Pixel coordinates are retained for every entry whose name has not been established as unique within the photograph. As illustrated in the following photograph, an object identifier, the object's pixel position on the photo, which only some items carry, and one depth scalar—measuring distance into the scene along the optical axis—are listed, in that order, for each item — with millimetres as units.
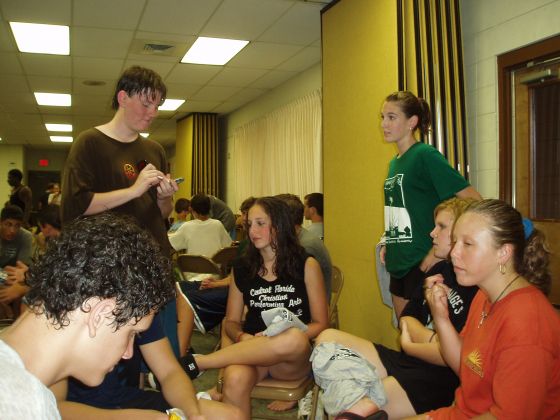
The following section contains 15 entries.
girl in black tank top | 2193
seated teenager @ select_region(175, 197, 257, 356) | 3664
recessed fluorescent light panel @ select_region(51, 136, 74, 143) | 12688
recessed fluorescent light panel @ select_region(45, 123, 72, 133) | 10805
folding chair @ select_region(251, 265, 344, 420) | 2195
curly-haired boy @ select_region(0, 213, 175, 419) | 889
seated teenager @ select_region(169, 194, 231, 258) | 5082
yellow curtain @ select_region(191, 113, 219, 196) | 9406
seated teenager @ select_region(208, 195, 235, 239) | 6473
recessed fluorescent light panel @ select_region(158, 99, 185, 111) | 8316
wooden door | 3115
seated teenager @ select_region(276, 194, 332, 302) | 3023
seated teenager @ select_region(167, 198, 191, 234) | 7148
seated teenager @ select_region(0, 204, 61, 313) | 1823
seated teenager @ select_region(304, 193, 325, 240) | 4965
